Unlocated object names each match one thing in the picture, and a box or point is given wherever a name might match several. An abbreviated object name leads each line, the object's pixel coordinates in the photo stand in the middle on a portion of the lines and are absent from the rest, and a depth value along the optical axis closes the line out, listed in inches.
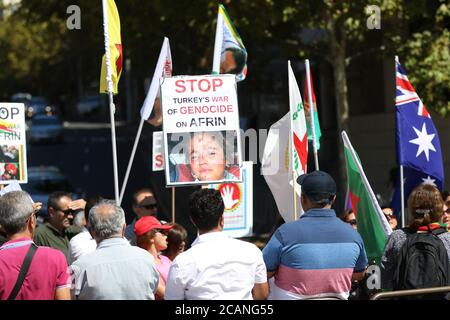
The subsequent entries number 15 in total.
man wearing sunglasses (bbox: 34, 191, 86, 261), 697.9
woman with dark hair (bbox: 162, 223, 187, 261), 584.1
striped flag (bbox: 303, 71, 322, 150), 854.4
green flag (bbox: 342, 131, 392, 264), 650.2
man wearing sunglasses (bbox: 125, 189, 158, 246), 694.5
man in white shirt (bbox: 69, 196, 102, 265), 629.6
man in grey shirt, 456.1
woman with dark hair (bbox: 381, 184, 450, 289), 532.4
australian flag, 789.2
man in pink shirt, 442.9
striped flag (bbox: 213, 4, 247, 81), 861.2
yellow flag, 763.4
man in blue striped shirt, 478.0
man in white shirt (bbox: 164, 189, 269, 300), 447.8
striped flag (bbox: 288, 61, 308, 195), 766.5
